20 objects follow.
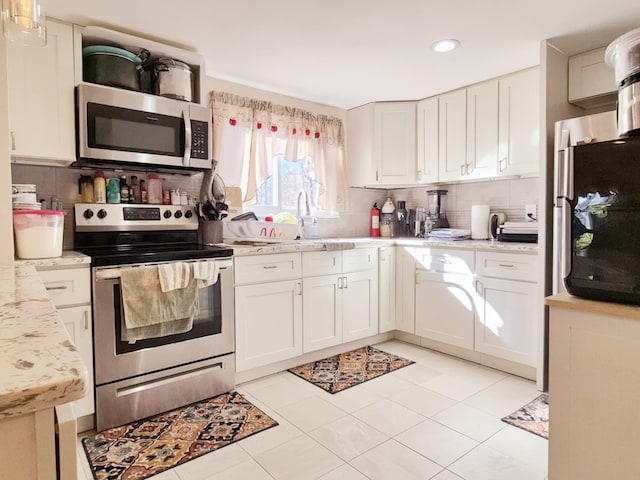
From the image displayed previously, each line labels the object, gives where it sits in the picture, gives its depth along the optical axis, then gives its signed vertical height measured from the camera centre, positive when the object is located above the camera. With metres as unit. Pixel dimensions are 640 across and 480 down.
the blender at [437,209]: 3.66 +0.15
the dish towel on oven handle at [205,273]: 2.31 -0.26
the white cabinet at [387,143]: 3.67 +0.76
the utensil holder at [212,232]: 2.85 -0.03
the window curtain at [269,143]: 3.16 +0.72
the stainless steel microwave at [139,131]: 2.25 +0.58
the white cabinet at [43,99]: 2.08 +0.70
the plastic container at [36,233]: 1.98 -0.02
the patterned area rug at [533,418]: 2.08 -1.05
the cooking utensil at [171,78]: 2.51 +0.94
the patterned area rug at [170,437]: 1.80 -1.05
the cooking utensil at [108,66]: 2.30 +0.94
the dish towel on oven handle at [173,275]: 2.19 -0.26
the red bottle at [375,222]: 4.07 +0.04
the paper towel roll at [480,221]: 3.29 +0.03
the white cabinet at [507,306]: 2.62 -0.56
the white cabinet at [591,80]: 2.48 +0.90
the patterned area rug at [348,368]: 2.70 -1.03
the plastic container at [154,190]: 2.71 +0.26
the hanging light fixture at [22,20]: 1.14 +0.60
